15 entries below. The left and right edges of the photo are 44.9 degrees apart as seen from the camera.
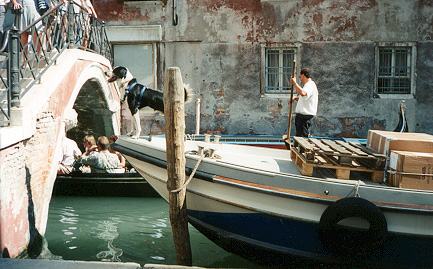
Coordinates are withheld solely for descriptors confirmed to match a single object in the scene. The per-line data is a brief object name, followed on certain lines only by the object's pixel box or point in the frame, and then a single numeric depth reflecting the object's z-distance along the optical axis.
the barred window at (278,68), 12.41
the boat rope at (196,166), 4.70
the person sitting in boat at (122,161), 9.38
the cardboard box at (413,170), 4.38
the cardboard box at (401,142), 4.68
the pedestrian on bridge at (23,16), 6.59
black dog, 5.90
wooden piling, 4.59
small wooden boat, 9.02
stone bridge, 4.96
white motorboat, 4.39
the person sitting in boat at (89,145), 9.37
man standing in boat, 7.90
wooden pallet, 4.68
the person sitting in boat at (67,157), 9.13
